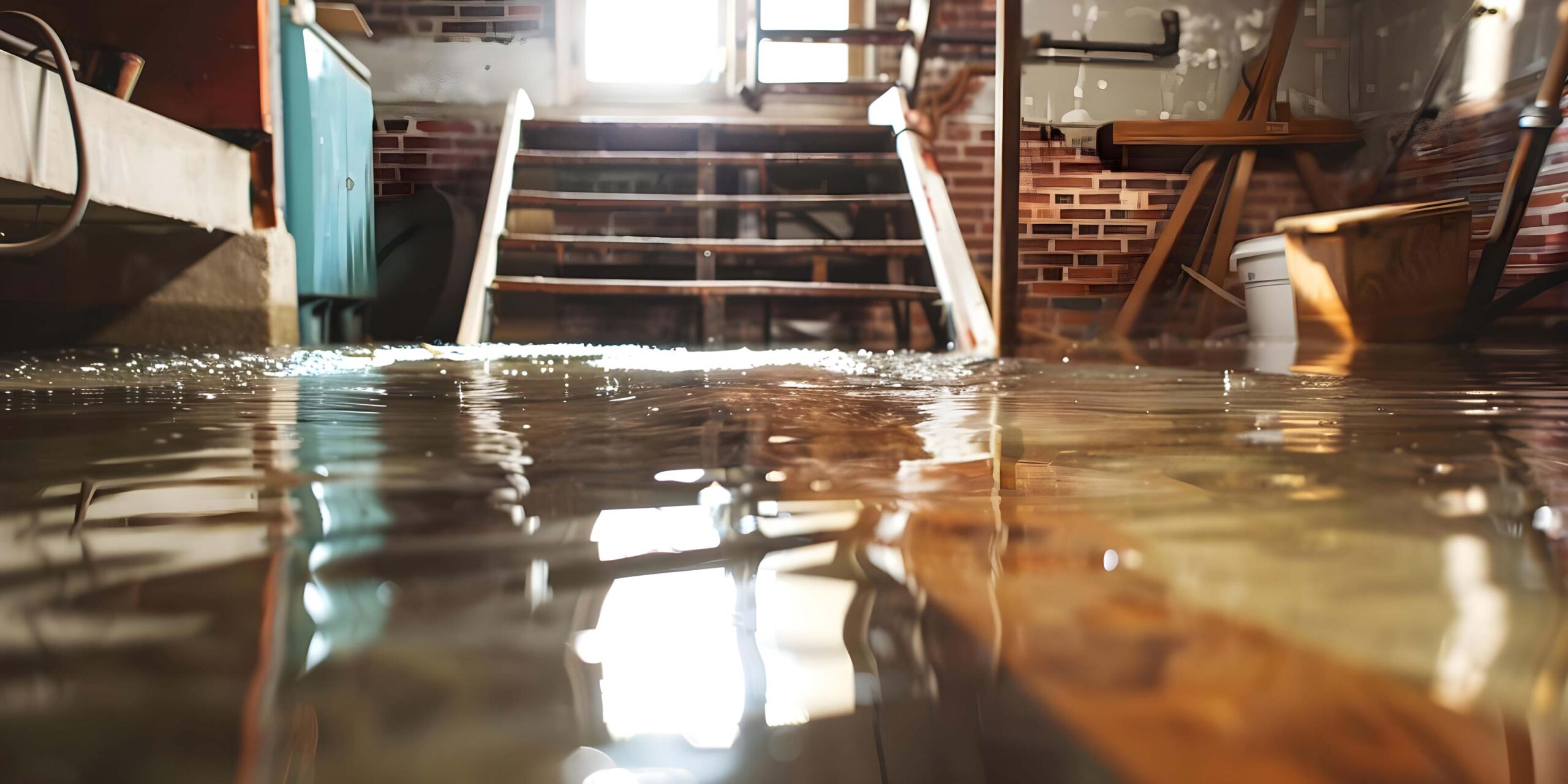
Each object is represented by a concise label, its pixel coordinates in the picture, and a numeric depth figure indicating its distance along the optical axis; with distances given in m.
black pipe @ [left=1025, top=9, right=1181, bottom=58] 4.58
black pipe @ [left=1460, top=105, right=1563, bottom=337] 3.40
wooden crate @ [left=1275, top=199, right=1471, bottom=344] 3.35
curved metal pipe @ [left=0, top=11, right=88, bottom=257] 1.67
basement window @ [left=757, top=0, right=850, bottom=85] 4.64
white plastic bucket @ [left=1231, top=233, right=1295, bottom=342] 3.71
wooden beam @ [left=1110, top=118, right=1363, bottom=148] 4.52
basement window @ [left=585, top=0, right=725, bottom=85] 4.72
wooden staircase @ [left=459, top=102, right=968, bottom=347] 3.12
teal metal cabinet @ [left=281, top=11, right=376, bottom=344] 2.85
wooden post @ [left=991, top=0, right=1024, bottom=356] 2.34
